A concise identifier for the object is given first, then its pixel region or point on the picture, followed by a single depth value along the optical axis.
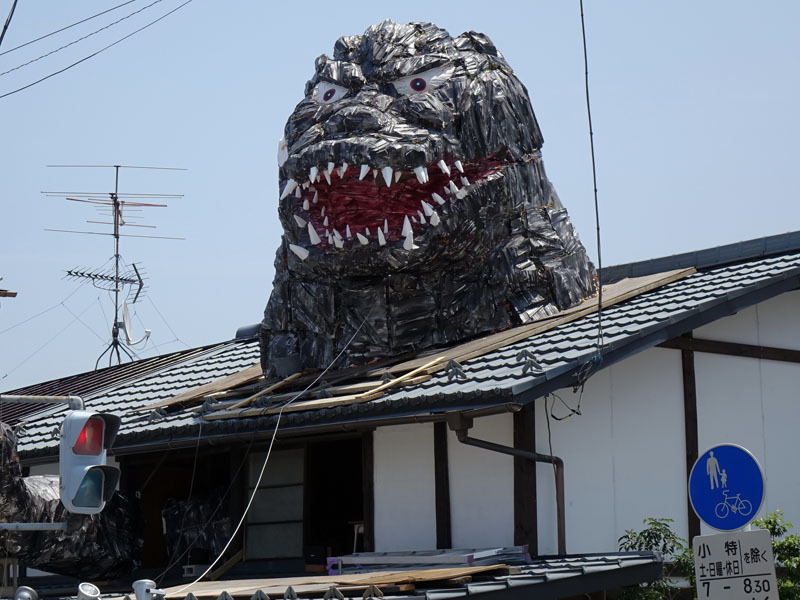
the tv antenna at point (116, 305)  24.23
